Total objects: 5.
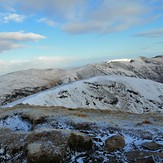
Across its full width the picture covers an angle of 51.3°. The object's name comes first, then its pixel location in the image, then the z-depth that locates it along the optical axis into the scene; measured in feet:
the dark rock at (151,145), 20.42
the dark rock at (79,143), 21.13
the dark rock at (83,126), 25.04
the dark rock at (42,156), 19.78
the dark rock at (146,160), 18.35
